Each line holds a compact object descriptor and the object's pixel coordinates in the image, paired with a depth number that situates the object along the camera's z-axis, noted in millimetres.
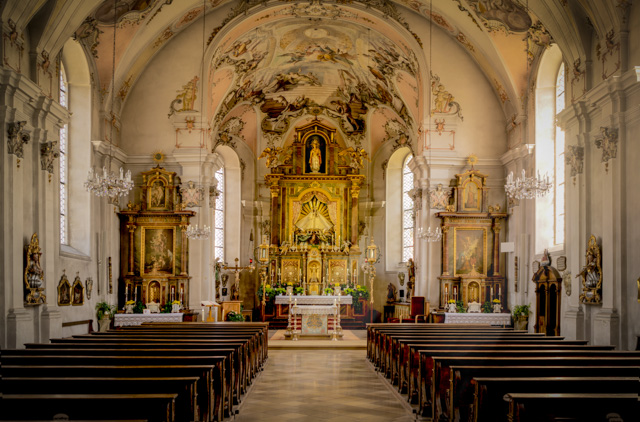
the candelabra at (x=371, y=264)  25192
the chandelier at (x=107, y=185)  12141
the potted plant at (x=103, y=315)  16688
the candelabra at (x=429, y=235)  17761
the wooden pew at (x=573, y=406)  4797
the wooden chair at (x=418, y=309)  18875
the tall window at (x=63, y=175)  16359
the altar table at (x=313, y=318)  18625
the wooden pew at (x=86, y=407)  4516
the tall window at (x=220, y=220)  26453
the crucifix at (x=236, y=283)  24203
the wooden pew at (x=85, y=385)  5508
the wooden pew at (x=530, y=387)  5664
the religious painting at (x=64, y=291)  14477
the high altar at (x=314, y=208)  26062
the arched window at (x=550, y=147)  16688
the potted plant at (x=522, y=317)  17250
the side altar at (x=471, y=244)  18922
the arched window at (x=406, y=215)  26859
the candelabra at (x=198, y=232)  17312
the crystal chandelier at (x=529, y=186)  12312
